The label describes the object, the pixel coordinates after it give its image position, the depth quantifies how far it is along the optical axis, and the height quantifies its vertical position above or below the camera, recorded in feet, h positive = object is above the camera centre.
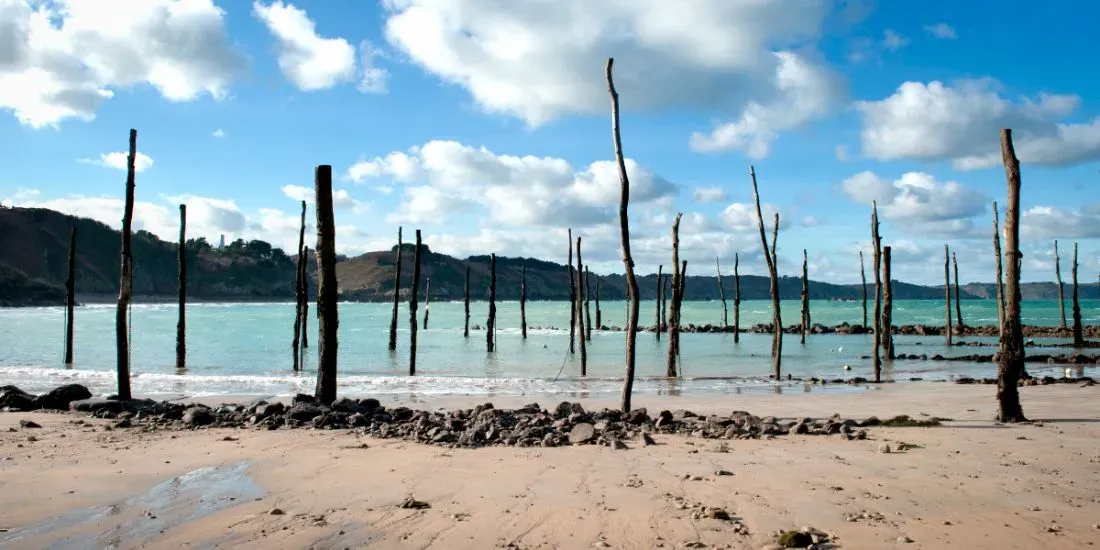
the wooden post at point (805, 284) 108.84 +3.47
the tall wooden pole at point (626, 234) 37.65 +3.92
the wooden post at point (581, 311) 72.54 -1.03
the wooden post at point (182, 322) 74.54 -2.59
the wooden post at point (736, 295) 143.43 +1.96
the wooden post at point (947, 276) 132.77 +5.93
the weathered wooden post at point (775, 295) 65.51 +0.93
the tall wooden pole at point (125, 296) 41.01 +0.16
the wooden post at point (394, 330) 108.26 -4.78
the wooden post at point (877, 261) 66.44 +4.59
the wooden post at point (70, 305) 78.59 -0.84
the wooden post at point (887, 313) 71.10 -0.96
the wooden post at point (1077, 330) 108.78 -3.82
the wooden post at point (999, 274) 81.61 +4.08
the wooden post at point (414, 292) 78.14 +1.08
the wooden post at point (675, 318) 71.20 -1.69
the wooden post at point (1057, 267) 116.79 +7.02
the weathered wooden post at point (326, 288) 37.52 +0.70
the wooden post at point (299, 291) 77.71 +1.15
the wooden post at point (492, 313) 112.98 -1.98
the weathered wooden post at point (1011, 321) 34.32 -0.78
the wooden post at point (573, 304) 98.87 -0.24
